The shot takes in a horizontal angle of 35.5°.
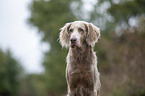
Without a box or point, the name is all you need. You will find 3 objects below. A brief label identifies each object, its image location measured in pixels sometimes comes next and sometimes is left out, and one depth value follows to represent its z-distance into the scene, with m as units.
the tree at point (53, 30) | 25.47
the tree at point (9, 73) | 35.39
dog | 5.85
